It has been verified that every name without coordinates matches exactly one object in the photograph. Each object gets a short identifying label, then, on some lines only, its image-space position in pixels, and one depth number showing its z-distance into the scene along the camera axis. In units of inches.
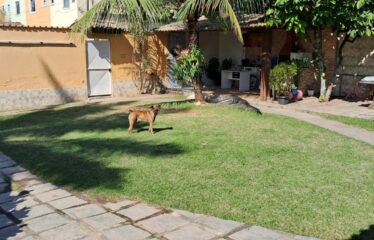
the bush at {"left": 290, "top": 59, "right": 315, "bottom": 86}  543.2
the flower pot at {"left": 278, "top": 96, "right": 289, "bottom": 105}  514.6
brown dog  336.5
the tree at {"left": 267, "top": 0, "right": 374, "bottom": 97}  442.0
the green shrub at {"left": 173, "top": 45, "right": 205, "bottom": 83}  466.9
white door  606.5
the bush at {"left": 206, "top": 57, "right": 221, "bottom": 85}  740.0
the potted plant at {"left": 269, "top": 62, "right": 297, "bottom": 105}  522.0
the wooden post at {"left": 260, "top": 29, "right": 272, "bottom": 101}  536.4
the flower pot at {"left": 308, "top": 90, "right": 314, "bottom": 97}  575.2
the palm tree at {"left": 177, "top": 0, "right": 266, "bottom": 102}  410.9
